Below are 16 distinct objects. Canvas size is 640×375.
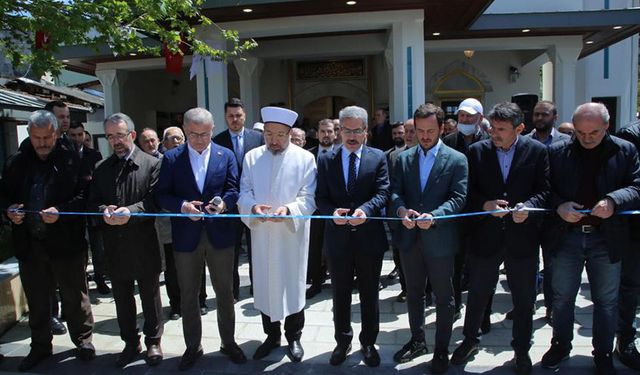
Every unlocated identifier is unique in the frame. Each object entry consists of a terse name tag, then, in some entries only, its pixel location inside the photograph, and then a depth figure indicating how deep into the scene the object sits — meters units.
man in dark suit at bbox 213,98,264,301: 5.09
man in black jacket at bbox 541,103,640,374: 3.38
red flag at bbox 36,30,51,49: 4.94
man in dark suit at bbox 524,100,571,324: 4.55
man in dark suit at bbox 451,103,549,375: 3.52
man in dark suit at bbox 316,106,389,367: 3.72
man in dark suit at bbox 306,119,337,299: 5.58
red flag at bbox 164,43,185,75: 9.12
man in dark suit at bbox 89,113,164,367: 3.82
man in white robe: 3.83
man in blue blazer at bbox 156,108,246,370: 3.78
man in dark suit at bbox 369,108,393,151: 8.83
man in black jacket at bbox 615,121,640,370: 3.69
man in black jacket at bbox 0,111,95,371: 3.90
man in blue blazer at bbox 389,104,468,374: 3.57
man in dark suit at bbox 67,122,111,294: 5.52
